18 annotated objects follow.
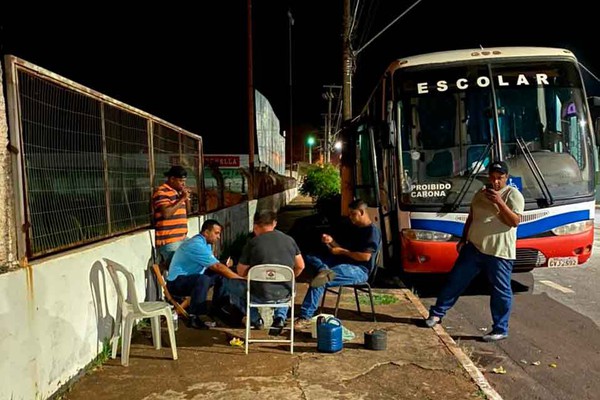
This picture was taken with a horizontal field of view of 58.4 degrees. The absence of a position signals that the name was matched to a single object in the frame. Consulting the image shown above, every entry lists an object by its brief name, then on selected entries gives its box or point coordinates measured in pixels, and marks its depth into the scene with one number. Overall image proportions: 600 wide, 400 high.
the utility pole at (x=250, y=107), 15.33
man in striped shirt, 6.29
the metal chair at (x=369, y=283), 5.82
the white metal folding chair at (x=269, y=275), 5.00
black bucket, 5.06
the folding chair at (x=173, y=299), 5.54
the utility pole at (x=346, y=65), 17.31
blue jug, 4.98
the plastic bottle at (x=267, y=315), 5.64
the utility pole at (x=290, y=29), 24.79
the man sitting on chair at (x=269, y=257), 5.23
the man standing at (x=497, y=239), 5.39
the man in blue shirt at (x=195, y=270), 5.58
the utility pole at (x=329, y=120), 46.58
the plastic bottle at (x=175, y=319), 5.53
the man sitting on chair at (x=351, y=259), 5.79
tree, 23.52
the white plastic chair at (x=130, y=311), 4.69
